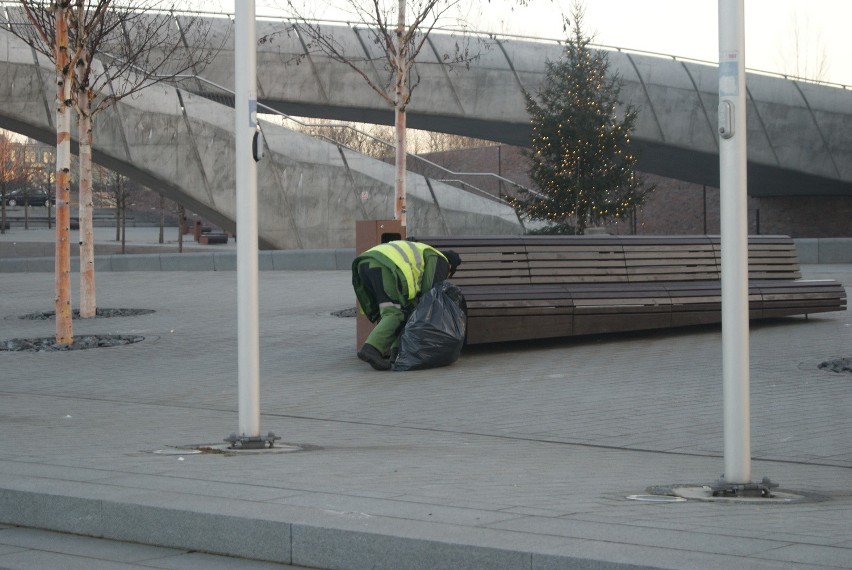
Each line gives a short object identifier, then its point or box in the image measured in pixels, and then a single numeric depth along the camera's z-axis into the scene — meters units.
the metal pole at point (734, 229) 5.65
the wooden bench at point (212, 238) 55.16
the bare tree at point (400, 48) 17.61
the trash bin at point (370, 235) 12.50
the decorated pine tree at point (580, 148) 29.69
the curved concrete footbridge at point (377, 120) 33.00
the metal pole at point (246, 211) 7.33
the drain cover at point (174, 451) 7.42
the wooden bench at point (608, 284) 12.69
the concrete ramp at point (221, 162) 32.81
